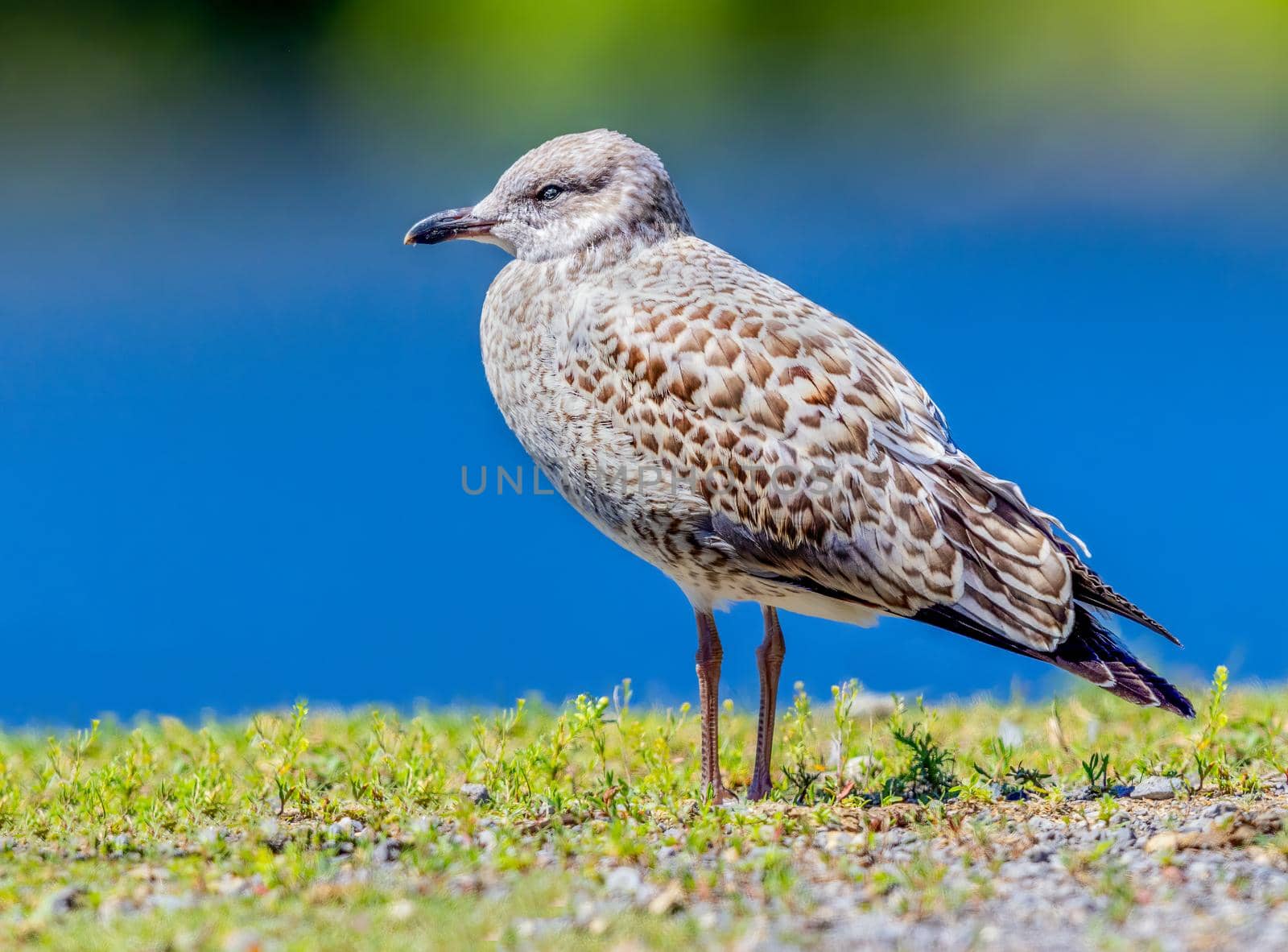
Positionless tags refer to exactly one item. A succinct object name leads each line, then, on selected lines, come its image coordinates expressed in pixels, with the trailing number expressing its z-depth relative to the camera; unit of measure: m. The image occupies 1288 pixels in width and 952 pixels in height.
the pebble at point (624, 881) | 9.19
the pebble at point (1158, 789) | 12.09
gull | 12.12
